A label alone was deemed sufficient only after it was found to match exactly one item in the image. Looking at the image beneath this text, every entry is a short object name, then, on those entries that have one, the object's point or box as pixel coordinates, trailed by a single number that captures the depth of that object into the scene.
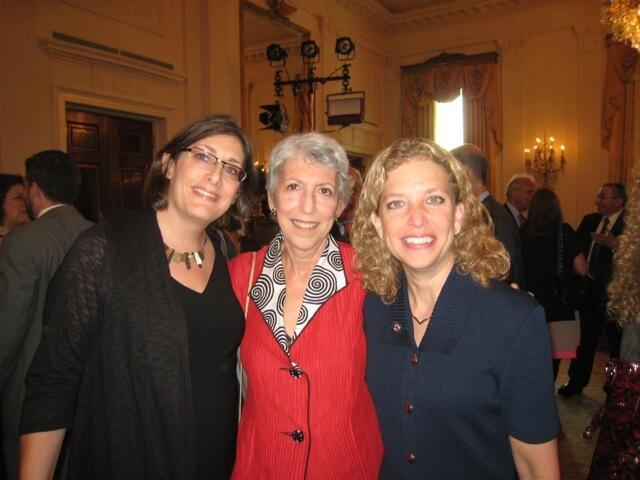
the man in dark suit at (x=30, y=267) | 2.35
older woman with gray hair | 1.52
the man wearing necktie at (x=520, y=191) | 4.91
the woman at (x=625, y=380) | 1.55
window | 10.75
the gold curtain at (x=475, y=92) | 9.88
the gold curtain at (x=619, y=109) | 8.61
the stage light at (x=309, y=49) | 8.00
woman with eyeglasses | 1.37
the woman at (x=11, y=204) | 3.33
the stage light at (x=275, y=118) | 7.24
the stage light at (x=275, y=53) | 7.84
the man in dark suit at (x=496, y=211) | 2.96
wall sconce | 9.45
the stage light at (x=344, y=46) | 8.15
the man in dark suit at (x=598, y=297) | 4.36
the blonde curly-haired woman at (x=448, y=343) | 1.32
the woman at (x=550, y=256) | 3.94
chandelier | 5.19
